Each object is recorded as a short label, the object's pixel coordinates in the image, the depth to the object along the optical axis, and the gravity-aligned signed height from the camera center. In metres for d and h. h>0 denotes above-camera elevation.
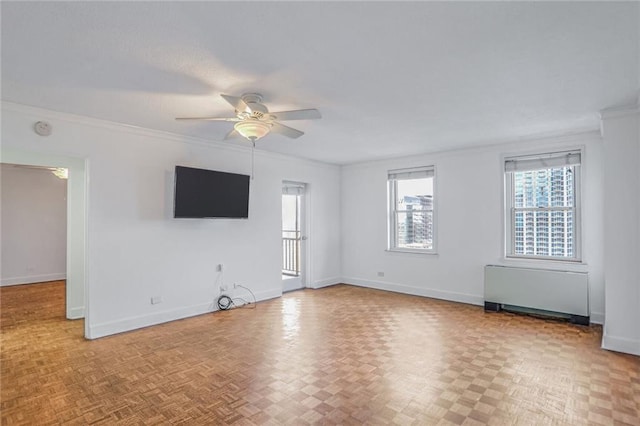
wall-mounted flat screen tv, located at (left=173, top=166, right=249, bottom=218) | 4.34 +0.27
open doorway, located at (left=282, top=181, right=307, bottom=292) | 6.46 -0.37
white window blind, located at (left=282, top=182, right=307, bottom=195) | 6.35 +0.49
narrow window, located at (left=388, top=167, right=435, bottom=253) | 6.03 +0.10
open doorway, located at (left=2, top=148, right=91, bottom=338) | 4.70 -0.42
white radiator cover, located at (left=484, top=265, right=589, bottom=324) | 4.35 -0.98
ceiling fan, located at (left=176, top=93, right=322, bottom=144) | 2.88 +0.85
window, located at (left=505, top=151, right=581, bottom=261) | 4.67 +0.15
